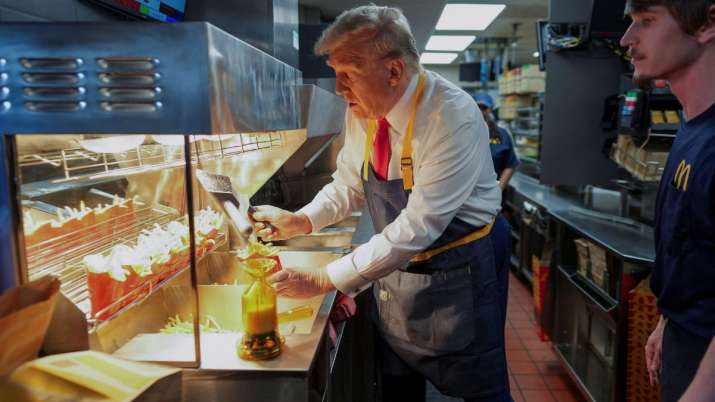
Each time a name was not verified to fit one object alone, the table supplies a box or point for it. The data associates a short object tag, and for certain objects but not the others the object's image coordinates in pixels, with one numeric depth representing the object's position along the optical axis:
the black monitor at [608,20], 3.27
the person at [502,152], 4.82
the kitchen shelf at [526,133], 7.07
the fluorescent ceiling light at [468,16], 4.71
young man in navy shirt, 1.24
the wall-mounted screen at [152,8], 1.44
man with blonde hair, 1.51
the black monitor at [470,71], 9.68
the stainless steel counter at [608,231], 2.54
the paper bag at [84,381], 0.76
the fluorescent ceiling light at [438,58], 8.70
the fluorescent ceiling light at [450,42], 6.61
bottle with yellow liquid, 1.15
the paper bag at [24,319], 0.77
